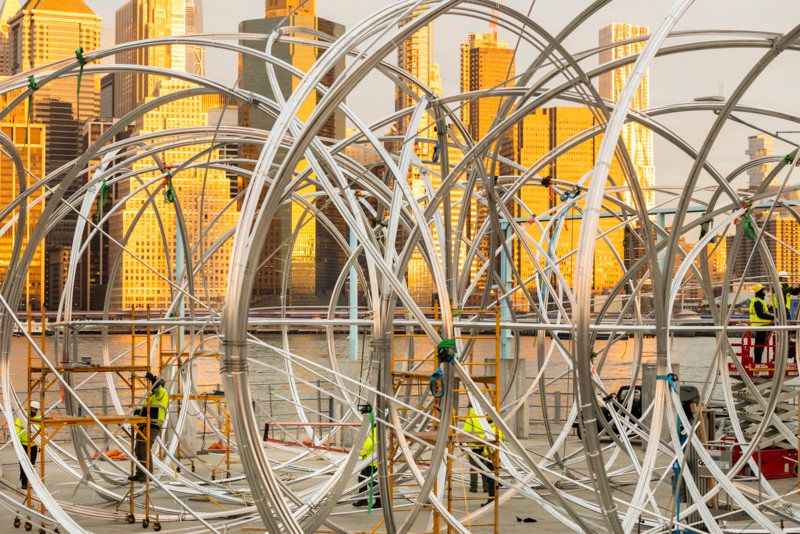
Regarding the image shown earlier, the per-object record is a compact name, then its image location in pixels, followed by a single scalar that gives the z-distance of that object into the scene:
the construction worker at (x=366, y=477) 19.67
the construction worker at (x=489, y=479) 19.20
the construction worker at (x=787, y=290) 26.16
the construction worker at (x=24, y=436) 20.31
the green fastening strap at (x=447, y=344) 14.25
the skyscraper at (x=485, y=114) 86.25
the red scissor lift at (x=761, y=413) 23.44
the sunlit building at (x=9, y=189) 95.75
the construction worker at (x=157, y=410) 20.67
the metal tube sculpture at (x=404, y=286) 12.24
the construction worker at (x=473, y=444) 19.84
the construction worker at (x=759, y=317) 25.31
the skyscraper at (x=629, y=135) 64.03
